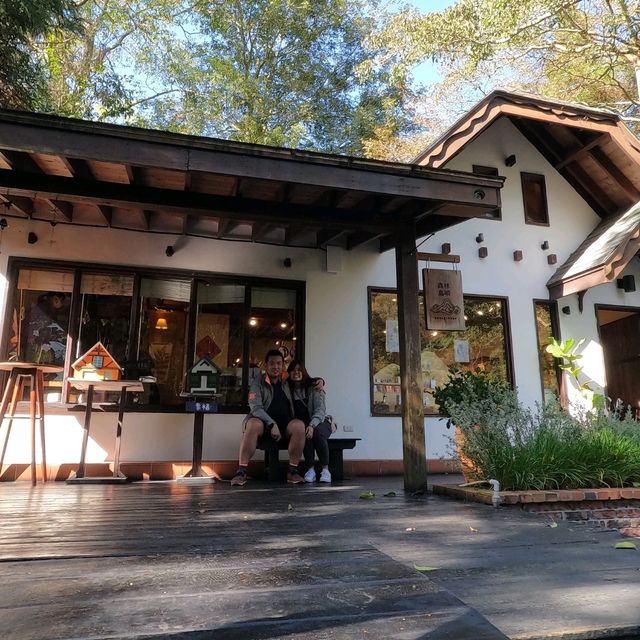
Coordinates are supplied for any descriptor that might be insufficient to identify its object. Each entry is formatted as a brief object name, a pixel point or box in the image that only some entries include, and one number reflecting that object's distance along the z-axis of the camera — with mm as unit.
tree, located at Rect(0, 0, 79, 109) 6746
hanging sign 5465
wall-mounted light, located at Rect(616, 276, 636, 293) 7629
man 4770
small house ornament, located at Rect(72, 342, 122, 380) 4895
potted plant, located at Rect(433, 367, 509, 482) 4701
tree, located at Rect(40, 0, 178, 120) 12484
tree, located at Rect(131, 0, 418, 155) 15023
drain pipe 3521
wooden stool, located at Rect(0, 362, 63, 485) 4418
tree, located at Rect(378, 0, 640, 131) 10266
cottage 3969
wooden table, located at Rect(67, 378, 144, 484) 4727
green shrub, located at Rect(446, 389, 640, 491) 3832
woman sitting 5039
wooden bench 5121
